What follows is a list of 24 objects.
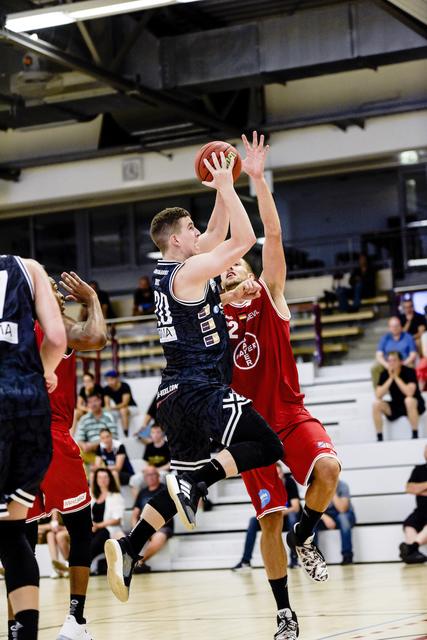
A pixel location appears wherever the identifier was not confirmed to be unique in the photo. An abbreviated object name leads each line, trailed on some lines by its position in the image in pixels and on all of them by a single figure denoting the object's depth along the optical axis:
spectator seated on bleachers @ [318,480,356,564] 13.45
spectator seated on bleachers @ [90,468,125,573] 14.80
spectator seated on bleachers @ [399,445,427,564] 12.83
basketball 6.23
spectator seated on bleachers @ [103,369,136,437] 17.94
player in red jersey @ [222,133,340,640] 6.22
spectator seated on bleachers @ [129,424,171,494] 15.56
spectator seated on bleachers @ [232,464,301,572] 13.65
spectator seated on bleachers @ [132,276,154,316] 20.67
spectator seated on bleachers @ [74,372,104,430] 17.48
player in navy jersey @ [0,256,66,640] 4.48
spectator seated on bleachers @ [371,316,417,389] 16.22
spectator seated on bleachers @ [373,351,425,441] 15.30
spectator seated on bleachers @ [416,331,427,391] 15.89
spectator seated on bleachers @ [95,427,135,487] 15.88
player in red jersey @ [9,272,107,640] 6.12
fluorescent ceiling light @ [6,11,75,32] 13.55
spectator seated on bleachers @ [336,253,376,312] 19.36
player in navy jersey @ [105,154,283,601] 5.62
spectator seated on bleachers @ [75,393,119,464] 16.41
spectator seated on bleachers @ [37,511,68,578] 14.75
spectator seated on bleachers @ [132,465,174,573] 14.66
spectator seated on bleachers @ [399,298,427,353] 16.86
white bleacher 13.64
